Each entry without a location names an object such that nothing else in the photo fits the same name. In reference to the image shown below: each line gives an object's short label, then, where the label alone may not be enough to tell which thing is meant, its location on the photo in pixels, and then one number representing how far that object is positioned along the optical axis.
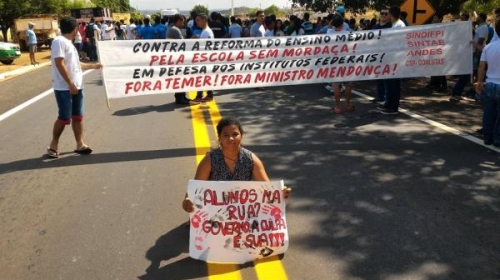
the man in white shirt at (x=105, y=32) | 23.05
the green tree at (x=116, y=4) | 72.50
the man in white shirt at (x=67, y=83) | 5.66
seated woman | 3.50
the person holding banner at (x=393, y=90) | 8.09
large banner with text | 6.42
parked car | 19.77
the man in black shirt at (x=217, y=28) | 12.12
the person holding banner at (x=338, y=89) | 8.27
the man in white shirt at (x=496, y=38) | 6.36
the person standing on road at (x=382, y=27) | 8.52
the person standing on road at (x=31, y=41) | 19.36
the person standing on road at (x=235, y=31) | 12.51
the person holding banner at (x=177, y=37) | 9.44
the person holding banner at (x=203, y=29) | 9.41
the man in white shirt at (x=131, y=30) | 22.57
